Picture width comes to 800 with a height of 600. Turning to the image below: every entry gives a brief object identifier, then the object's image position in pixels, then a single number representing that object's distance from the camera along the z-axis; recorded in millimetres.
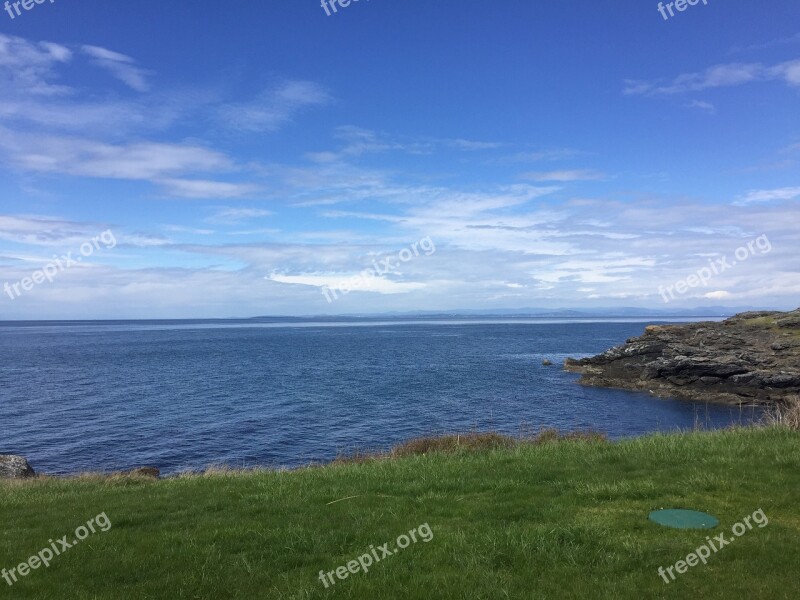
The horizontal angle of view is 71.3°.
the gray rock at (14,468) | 20038
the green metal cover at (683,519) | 8141
